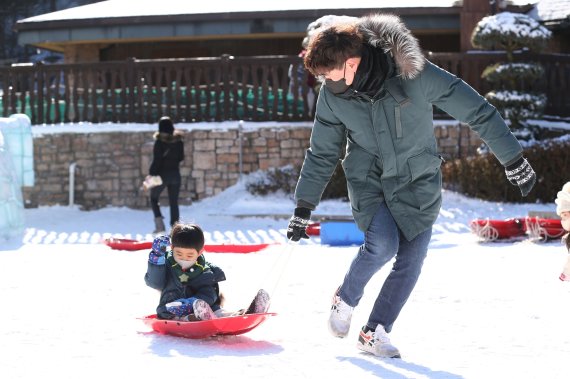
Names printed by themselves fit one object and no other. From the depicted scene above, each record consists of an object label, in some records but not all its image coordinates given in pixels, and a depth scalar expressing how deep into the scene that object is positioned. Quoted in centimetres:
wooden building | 1855
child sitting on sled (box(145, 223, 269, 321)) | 593
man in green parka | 500
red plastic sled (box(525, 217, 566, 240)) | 1059
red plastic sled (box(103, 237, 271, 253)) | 1066
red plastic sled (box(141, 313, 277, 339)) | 571
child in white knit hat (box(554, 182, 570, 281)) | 638
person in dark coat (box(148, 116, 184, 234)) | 1307
